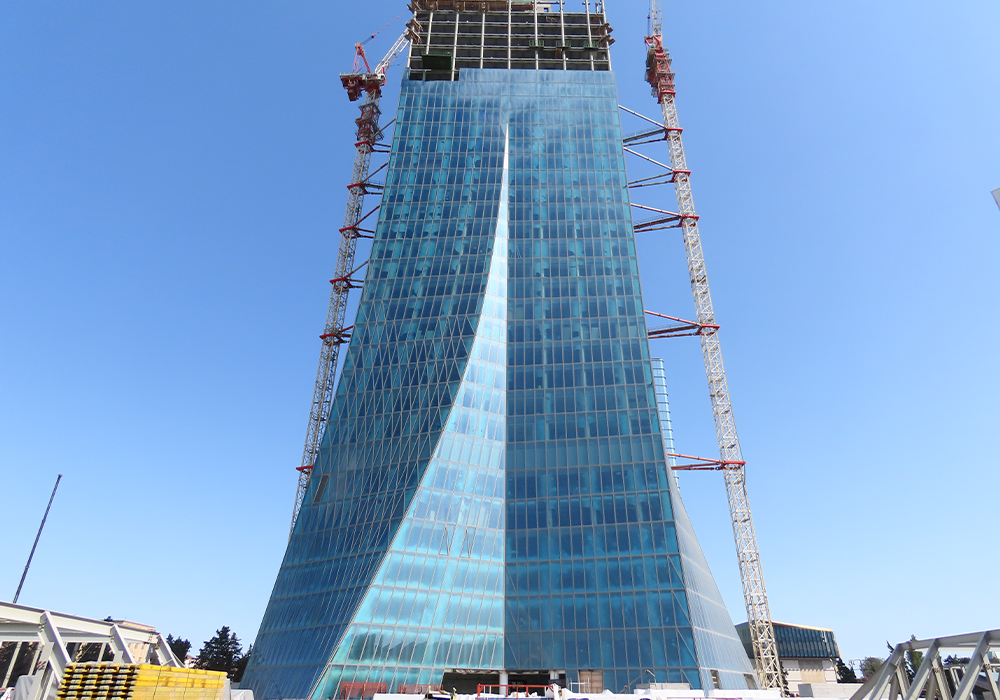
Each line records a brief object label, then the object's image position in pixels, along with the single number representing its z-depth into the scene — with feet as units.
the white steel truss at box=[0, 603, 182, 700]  87.97
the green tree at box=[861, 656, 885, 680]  475.68
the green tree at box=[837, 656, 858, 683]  427.33
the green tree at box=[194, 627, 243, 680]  420.36
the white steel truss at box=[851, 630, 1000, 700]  59.36
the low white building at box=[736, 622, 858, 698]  331.98
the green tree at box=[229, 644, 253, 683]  382.77
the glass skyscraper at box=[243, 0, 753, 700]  196.75
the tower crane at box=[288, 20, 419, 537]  345.51
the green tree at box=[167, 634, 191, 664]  428.97
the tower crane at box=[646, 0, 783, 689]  286.46
